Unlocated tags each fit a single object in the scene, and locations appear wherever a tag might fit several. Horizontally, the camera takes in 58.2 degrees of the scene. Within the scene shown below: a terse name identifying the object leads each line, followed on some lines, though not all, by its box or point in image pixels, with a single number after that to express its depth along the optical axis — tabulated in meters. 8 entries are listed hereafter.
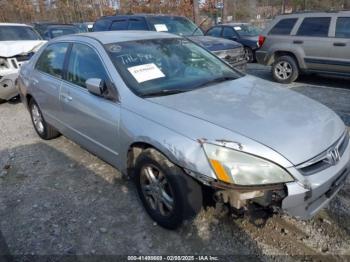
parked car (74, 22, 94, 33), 15.59
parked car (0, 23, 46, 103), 6.55
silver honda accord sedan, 2.20
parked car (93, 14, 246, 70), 7.41
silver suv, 6.98
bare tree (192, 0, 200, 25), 15.18
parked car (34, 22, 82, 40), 11.32
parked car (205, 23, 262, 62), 11.41
